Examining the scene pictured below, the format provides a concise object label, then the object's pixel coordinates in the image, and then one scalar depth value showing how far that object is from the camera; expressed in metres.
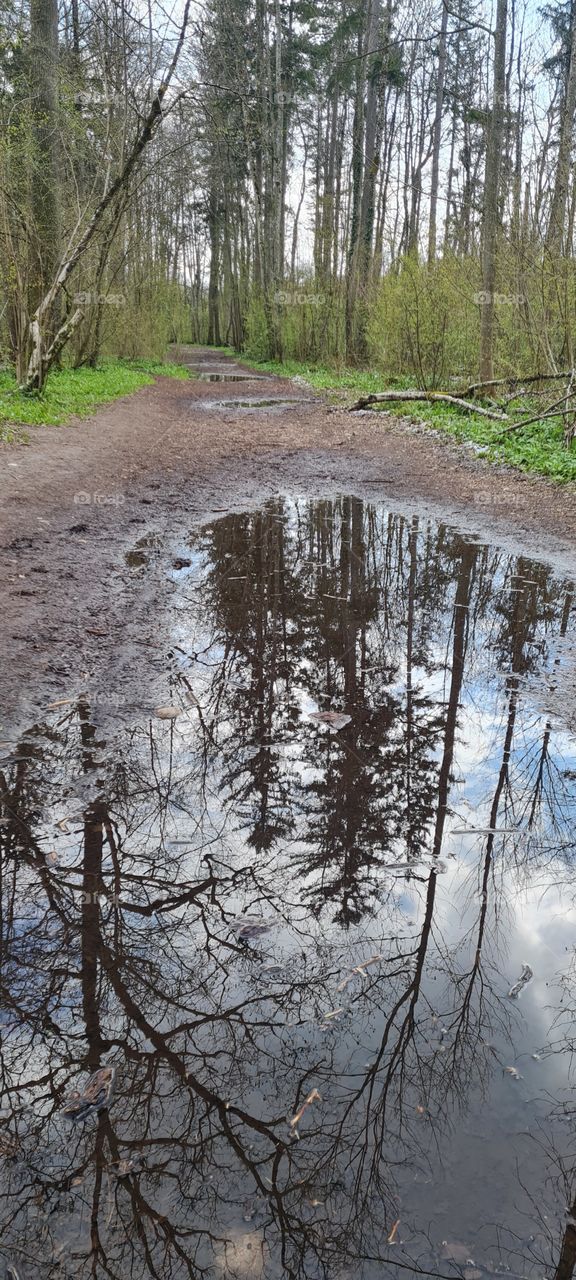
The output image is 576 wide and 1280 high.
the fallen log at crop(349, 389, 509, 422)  12.54
